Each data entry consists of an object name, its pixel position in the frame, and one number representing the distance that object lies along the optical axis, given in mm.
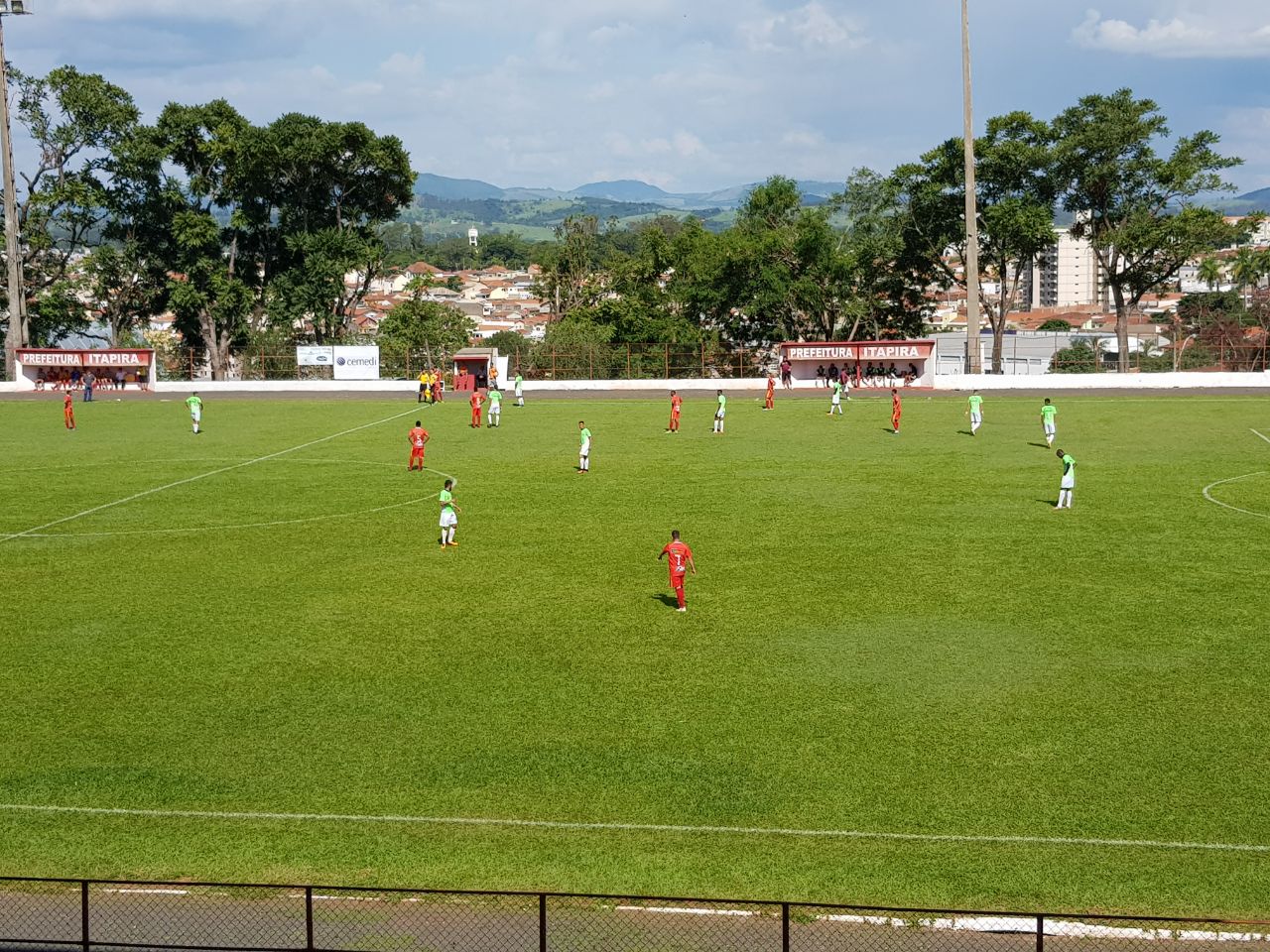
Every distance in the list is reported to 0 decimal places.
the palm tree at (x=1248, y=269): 100694
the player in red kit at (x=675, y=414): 46594
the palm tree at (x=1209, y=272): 103031
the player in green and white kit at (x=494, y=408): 49781
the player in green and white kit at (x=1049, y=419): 40156
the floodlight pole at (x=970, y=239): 64125
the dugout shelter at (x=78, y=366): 70438
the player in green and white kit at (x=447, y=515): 27391
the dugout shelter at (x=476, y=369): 66625
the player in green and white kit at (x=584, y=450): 37531
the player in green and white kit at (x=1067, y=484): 30297
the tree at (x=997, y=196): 70875
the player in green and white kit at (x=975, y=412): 44406
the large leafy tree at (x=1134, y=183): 68938
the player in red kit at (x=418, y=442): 37969
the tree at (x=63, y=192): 76500
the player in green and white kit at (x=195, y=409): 48531
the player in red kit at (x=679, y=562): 22062
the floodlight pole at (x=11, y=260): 69438
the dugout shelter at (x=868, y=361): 63656
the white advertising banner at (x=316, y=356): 71375
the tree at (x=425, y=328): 86812
